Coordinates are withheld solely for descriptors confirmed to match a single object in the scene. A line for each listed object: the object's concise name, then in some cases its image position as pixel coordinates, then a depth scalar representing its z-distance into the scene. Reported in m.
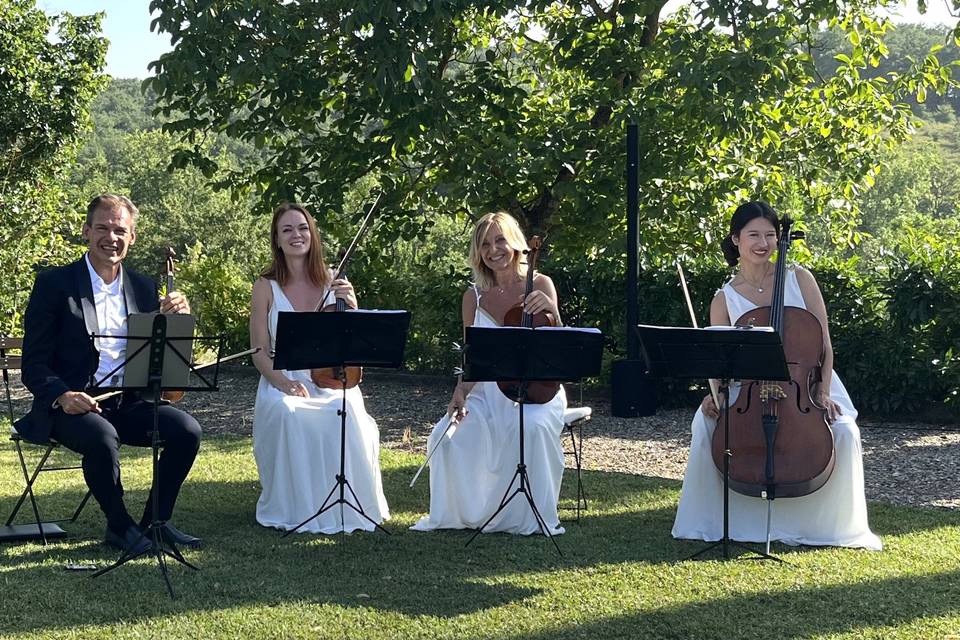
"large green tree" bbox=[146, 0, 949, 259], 10.19
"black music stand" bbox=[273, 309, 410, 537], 5.94
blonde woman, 6.48
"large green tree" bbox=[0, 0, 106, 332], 13.41
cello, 5.71
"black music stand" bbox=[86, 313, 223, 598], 5.23
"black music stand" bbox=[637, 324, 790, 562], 5.23
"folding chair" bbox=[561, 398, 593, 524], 6.73
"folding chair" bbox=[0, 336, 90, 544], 6.13
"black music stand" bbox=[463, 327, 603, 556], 5.73
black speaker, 11.12
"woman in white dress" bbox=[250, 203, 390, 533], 6.59
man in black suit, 5.79
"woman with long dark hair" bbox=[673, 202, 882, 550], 5.96
